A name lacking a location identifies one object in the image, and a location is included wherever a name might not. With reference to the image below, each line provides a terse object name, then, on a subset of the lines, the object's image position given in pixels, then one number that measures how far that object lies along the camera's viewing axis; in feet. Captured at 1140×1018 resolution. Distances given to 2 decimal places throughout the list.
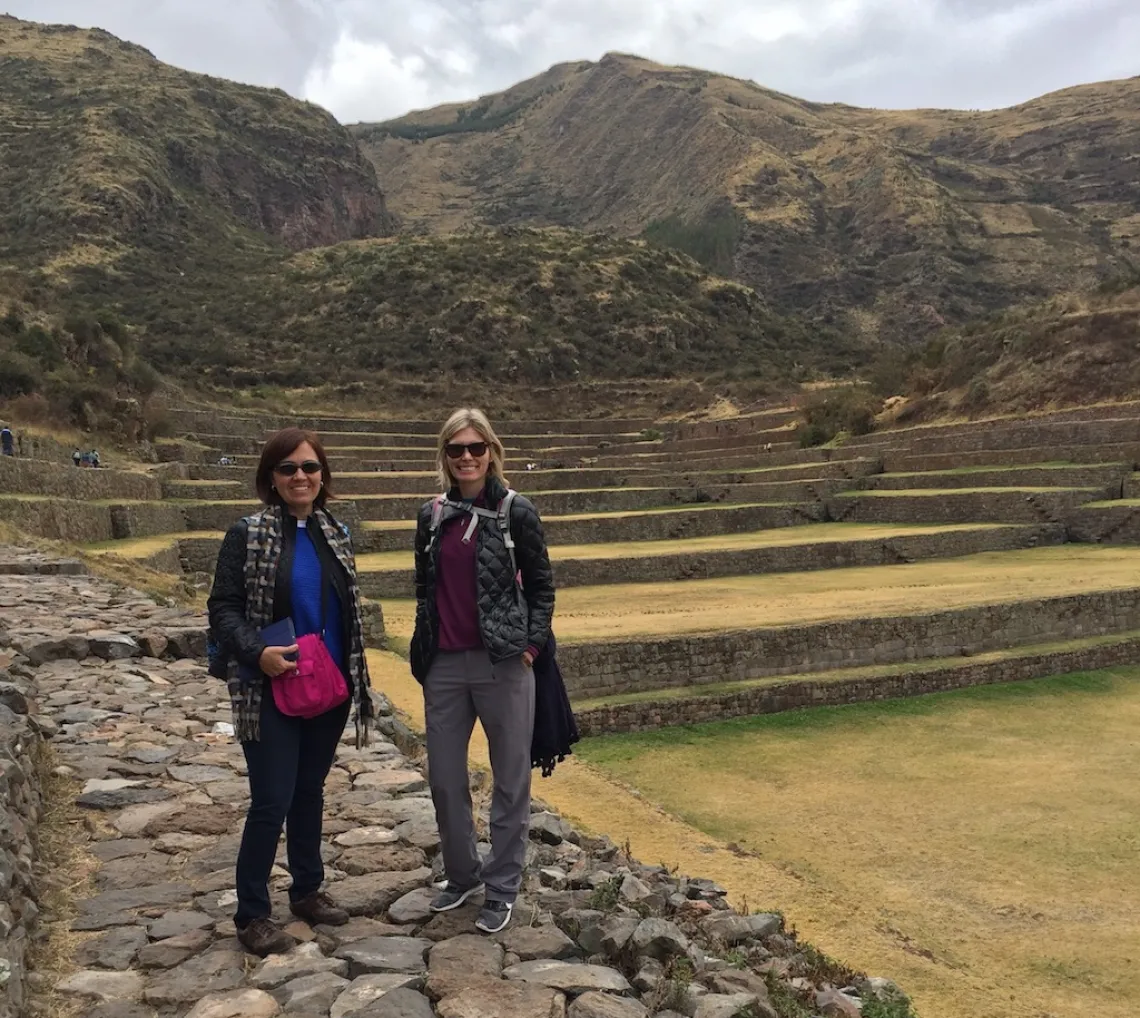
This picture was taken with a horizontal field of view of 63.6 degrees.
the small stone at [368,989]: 9.37
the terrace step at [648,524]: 68.18
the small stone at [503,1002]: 9.39
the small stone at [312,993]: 9.41
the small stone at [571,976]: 10.00
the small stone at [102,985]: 9.60
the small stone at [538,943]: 10.76
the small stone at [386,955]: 10.28
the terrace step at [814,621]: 38.06
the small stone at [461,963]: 9.87
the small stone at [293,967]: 9.95
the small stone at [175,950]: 10.28
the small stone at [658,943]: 11.09
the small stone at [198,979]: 9.63
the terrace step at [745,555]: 57.88
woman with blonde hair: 11.18
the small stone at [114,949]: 10.23
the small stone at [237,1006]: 9.26
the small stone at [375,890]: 11.85
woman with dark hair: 10.52
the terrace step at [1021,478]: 74.23
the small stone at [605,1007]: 9.46
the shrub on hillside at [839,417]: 116.98
